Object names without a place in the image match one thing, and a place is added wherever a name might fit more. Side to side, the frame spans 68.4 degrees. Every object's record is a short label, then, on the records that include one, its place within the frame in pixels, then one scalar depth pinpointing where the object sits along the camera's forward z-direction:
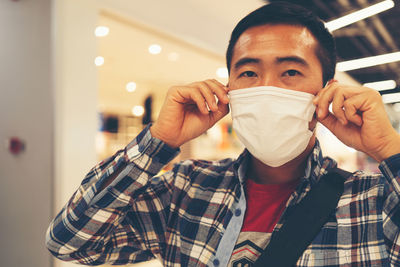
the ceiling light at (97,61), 2.19
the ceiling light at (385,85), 7.62
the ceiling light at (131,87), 4.22
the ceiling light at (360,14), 3.20
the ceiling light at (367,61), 5.21
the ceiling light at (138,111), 4.26
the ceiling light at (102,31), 2.28
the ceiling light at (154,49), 3.16
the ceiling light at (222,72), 4.41
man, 0.90
